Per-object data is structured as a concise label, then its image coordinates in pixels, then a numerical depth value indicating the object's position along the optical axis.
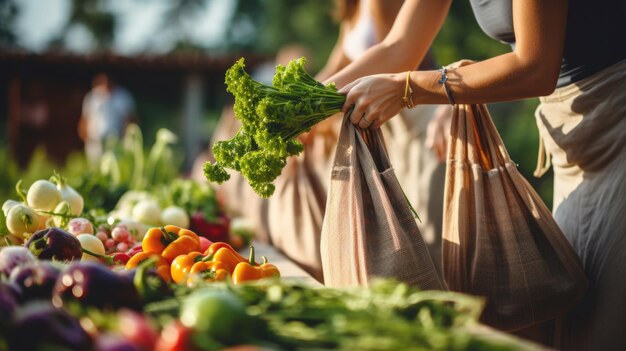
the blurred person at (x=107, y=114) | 11.58
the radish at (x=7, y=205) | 2.43
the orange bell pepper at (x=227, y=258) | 2.01
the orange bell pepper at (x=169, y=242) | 2.17
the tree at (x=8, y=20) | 39.91
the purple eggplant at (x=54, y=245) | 1.93
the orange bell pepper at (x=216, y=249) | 2.10
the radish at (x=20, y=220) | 2.37
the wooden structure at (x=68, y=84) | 16.34
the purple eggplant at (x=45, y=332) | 1.14
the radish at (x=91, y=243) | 2.30
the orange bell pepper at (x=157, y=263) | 2.01
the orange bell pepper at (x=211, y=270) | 1.84
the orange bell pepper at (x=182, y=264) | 1.98
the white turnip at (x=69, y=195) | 2.76
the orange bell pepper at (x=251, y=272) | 1.91
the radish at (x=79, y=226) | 2.46
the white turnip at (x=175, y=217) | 3.40
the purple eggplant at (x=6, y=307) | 1.17
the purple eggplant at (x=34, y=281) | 1.36
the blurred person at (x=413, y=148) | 3.28
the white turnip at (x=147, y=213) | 3.25
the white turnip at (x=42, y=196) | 2.60
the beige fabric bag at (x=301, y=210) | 3.42
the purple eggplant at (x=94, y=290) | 1.32
